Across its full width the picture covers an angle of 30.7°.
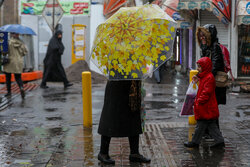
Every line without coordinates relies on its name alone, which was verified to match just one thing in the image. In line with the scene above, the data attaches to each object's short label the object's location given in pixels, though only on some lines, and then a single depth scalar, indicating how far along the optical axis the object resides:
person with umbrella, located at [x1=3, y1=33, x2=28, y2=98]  12.77
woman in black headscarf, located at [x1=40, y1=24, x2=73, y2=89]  15.43
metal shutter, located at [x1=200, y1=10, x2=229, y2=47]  17.31
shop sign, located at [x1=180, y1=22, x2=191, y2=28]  18.17
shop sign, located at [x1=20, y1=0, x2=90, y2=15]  24.30
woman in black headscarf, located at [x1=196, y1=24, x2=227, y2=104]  6.87
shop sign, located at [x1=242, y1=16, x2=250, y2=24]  15.14
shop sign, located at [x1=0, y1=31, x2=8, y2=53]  12.53
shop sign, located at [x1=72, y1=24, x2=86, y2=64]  21.97
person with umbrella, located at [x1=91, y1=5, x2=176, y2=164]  5.23
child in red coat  6.30
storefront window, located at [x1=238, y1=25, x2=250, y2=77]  16.61
